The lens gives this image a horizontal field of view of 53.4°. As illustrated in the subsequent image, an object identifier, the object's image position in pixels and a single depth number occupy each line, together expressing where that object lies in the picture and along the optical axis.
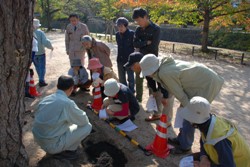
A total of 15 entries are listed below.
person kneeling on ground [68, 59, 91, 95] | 5.59
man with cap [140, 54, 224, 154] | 2.98
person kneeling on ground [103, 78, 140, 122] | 3.77
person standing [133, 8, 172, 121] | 4.24
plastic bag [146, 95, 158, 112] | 3.85
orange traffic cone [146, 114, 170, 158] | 3.29
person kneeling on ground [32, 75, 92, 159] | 2.79
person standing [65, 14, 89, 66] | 5.73
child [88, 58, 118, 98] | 4.81
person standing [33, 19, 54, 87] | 5.79
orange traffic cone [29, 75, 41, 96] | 5.44
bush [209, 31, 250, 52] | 15.06
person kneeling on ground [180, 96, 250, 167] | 2.13
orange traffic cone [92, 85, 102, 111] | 4.85
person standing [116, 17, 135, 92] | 4.92
